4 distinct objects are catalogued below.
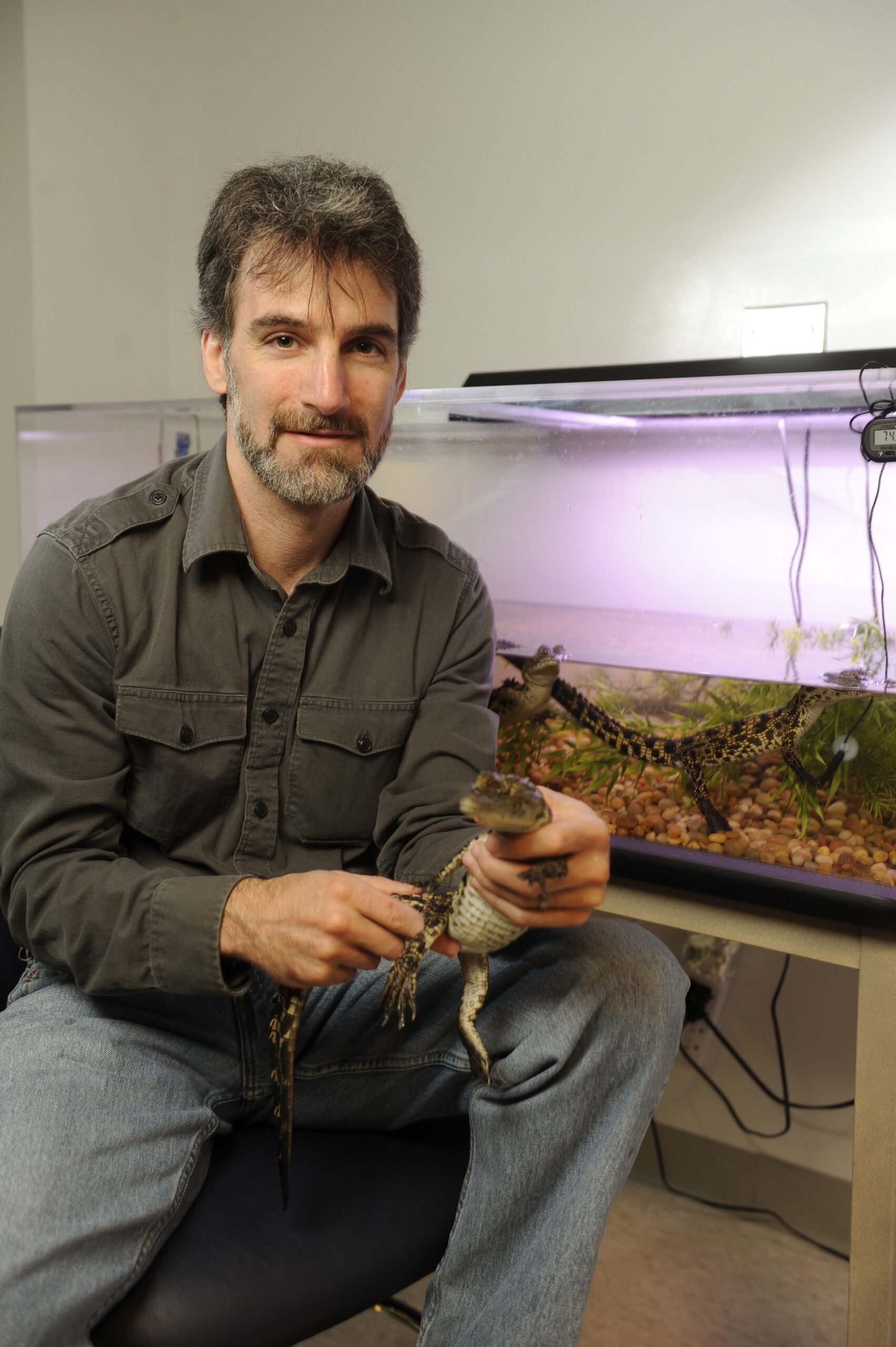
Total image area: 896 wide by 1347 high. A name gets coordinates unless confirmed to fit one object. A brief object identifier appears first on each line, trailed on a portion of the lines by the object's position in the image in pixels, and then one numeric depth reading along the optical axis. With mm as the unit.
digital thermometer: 1388
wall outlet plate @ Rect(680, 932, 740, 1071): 2123
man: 1024
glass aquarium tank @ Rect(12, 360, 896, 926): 1416
